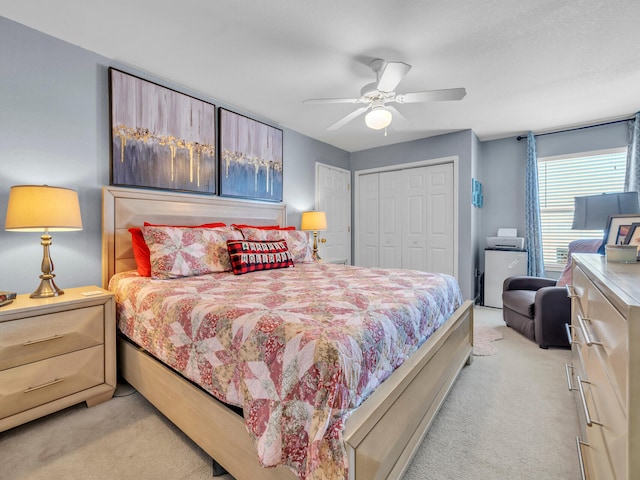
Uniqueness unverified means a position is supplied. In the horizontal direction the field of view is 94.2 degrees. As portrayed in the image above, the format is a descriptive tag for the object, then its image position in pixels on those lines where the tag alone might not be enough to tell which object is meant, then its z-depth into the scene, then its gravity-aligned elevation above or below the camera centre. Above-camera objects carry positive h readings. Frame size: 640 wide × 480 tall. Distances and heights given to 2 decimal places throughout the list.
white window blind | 3.80 +0.72
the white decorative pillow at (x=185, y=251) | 2.14 -0.10
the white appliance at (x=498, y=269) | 4.12 -0.43
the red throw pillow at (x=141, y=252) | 2.22 -0.11
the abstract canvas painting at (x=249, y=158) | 3.22 +0.93
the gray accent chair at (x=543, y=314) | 2.72 -0.72
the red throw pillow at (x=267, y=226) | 3.03 +0.12
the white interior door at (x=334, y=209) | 4.61 +0.47
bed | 1.06 -0.74
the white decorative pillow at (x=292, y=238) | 2.86 +0.00
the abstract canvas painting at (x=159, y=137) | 2.44 +0.91
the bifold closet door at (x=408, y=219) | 4.35 +0.31
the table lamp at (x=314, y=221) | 3.94 +0.23
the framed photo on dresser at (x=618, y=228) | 1.82 +0.08
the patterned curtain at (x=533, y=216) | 4.12 +0.32
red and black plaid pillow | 2.43 -0.15
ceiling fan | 2.13 +1.17
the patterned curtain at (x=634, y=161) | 3.44 +0.93
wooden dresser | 0.60 -0.35
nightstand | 1.59 -0.69
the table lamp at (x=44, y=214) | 1.73 +0.14
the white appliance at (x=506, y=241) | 4.17 -0.03
